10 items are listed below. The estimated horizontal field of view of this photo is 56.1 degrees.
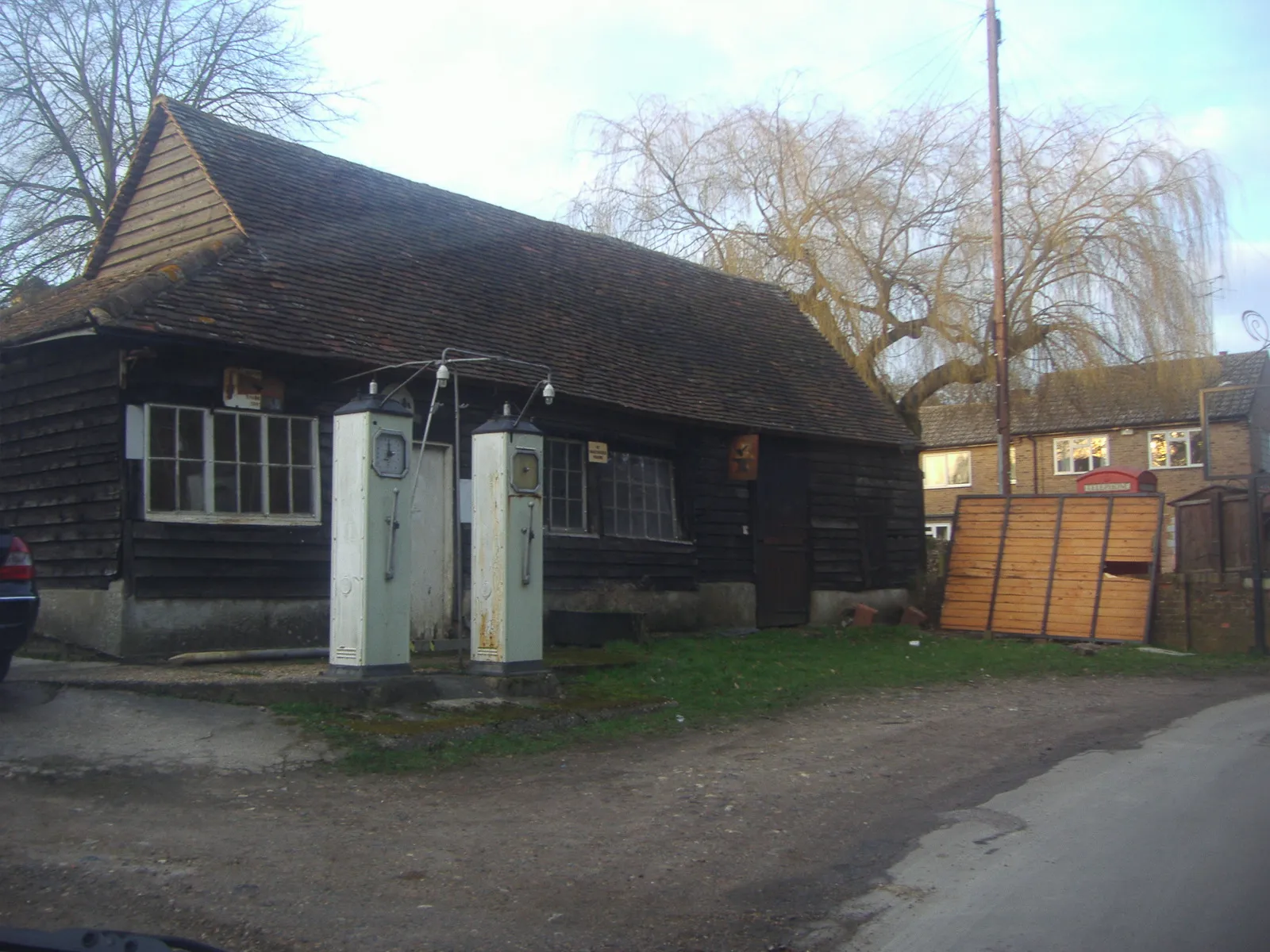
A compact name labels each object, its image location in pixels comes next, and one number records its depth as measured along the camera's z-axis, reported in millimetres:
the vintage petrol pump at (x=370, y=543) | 9195
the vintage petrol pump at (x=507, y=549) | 10023
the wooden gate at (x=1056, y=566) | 17562
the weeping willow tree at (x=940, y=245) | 23297
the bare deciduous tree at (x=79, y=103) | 22500
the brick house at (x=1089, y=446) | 37188
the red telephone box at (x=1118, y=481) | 26031
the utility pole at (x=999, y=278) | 21656
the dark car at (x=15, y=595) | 8008
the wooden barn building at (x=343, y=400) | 11172
